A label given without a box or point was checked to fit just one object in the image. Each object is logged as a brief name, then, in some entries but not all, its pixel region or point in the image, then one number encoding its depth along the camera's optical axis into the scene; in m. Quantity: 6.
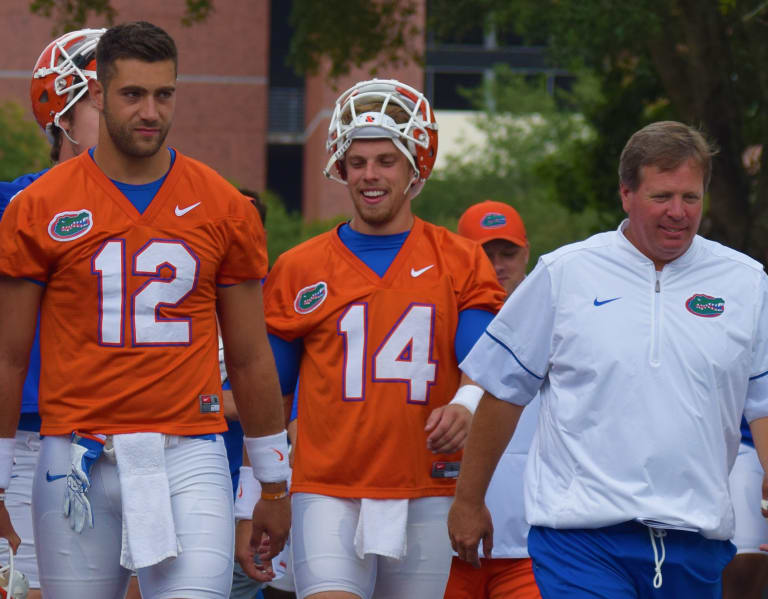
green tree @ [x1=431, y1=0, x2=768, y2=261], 30.80
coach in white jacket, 10.05
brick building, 108.94
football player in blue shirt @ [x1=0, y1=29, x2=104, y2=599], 11.55
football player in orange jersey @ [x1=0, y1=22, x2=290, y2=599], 9.66
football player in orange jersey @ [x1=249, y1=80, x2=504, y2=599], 11.18
